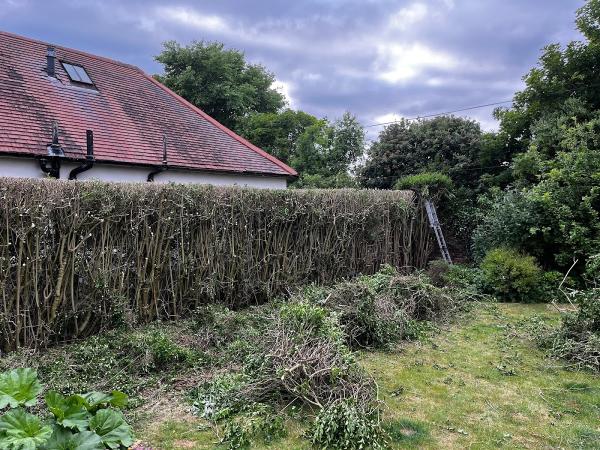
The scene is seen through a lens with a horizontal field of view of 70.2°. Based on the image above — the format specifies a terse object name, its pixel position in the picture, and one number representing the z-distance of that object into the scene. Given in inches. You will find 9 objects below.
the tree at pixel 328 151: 698.0
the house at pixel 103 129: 313.0
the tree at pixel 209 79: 872.3
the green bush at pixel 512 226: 346.6
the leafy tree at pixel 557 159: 332.5
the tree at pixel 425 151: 544.1
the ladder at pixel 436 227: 413.4
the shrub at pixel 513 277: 319.6
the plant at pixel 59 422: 85.4
